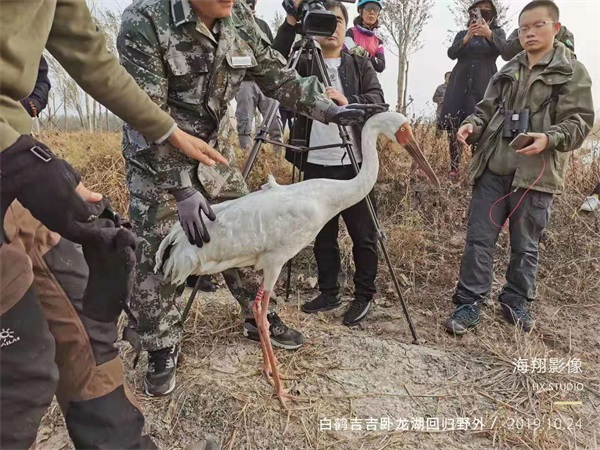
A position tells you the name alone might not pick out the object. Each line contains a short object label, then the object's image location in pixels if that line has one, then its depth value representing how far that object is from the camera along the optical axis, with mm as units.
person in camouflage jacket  2195
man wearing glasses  3064
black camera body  2709
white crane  2268
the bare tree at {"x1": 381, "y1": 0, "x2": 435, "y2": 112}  10219
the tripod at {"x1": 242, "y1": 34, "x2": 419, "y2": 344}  2822
